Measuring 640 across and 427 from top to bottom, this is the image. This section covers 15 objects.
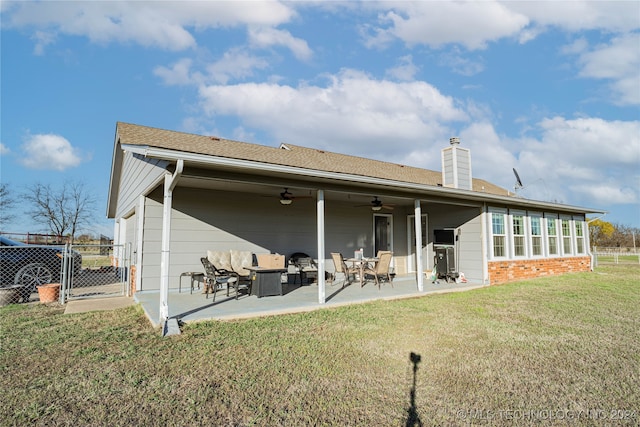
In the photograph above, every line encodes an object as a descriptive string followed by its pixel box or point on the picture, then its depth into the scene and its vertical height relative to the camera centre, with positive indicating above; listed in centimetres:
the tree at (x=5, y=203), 2103 +279
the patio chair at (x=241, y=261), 761 -34
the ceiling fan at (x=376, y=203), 846 +109
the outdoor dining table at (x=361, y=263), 807 -41
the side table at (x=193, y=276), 702 -62
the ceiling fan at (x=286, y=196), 710 +107
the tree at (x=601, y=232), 3366 +141
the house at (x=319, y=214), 606 +87
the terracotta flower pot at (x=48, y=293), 672 -91
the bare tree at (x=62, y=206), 2100 +263
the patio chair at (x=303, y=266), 828 -50
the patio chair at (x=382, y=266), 782 -47
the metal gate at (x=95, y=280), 694 -96
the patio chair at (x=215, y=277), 625 -58
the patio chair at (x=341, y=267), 806 -51
